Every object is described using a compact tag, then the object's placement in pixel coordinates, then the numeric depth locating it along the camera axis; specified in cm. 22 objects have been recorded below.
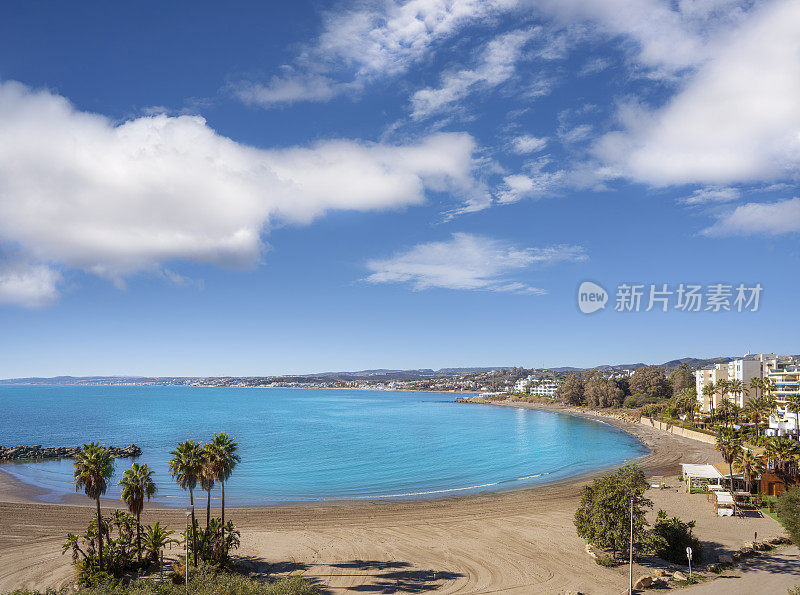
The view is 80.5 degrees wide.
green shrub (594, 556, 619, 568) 3017
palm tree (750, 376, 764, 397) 8812
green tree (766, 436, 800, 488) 4334
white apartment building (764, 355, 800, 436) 6225
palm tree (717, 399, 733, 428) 8057
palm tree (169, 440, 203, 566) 2806
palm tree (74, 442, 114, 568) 2711
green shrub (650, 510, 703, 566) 3077
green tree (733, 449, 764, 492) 4472
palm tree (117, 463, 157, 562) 2819
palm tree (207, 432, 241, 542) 2841
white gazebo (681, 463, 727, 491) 4801
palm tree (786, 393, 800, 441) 6231
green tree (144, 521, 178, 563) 3042
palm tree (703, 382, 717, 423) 10016
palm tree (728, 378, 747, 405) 9148
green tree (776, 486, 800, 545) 2930
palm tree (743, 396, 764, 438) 7150
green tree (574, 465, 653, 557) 2956
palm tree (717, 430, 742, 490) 4588
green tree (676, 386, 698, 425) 10421
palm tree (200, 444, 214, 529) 2836
